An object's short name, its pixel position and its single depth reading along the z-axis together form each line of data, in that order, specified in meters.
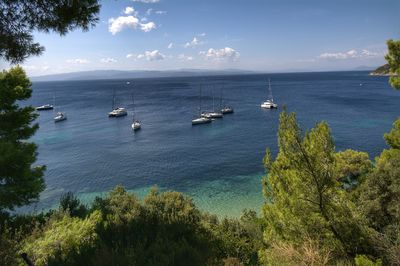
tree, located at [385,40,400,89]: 13.85
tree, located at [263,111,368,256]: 10.63
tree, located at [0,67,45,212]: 16.19
